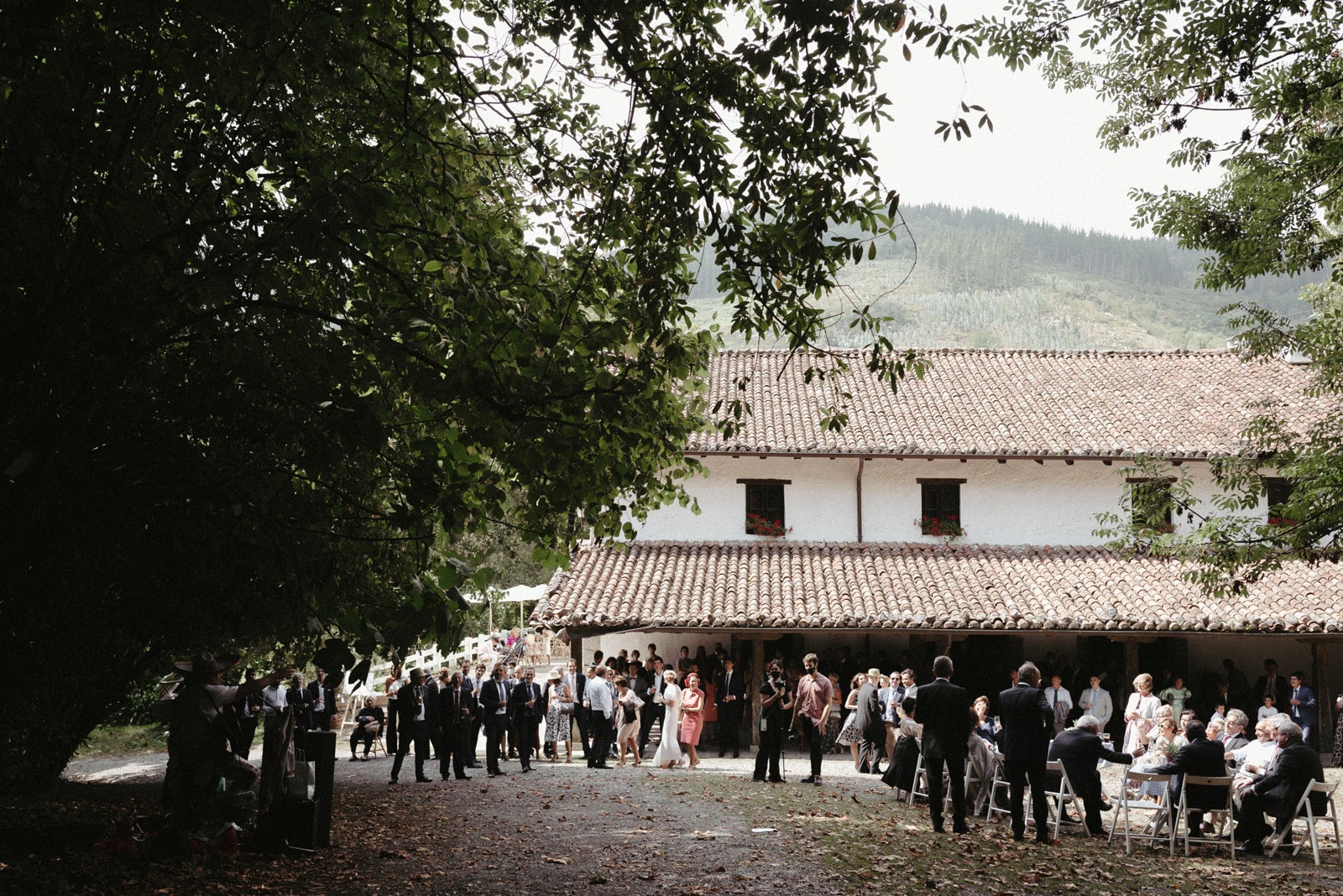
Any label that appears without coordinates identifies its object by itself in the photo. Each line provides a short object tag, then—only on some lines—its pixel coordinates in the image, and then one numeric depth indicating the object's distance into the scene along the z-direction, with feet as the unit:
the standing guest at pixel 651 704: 75.77
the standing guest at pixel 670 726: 67.51
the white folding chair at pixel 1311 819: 37.11
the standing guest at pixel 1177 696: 73.61
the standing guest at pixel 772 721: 57.21
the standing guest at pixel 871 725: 64.75
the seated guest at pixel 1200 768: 39.34
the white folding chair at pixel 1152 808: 39.11
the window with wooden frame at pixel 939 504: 87.97
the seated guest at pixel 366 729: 76.59
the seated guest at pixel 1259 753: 40.93
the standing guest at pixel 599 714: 67.00
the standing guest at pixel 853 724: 67.87
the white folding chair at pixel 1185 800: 38.27
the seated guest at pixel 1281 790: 38.73
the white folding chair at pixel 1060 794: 41.60
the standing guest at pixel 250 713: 58.85
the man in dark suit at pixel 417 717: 60.29
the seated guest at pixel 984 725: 50.06
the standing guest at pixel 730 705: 74.28
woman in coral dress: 67.77
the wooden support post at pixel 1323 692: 77.10
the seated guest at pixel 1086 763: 42.11
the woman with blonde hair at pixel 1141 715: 54.24
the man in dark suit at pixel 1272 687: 75.31
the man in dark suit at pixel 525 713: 65.36
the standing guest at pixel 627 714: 69.67
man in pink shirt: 58.39
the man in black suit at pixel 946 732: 40.50
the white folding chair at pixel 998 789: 45.47
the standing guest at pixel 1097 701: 69.51
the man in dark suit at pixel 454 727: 59.26
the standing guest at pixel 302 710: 70.08
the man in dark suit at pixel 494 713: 63.82
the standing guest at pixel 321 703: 72.59
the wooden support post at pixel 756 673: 77.77
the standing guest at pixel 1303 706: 71.36
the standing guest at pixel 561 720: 74.08
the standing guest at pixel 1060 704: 64.95
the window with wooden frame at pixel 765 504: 88.02
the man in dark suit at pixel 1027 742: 39.63
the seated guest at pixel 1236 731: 45.47
